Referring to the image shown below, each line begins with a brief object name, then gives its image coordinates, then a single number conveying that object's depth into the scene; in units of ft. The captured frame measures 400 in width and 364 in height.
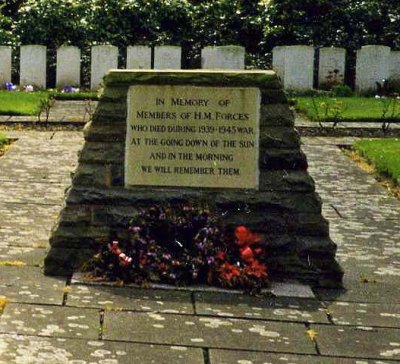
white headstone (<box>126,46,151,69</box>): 68.44
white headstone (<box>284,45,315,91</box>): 66.74
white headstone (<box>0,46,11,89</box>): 67.72
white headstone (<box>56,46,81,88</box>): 68.13
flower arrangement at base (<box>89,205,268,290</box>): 20.26
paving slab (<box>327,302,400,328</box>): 18.21
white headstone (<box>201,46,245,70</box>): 68.03
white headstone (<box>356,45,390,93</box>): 67.82
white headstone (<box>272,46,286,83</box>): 67.87
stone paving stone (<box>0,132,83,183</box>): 33.99
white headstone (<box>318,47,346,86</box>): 68.39
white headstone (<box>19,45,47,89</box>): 67.62
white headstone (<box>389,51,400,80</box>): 69.21
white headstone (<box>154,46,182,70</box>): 67.97
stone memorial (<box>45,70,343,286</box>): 21.21
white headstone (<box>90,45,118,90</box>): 67.56
